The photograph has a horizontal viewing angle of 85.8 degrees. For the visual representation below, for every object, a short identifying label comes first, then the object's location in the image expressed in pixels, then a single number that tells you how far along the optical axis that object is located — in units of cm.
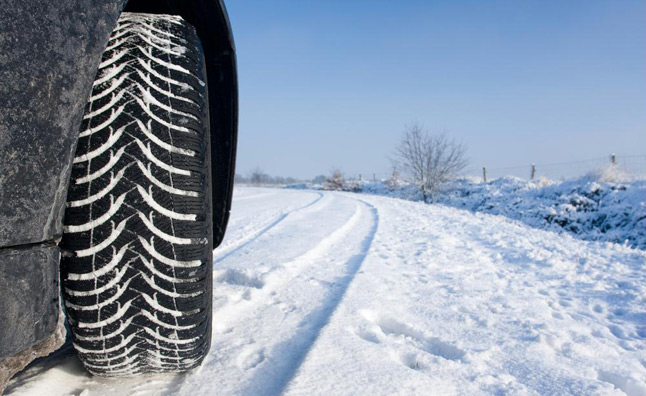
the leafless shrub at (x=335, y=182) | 3934
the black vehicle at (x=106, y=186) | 60
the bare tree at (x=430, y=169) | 2408
